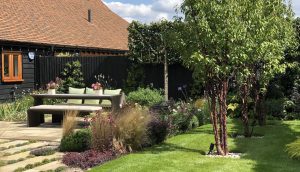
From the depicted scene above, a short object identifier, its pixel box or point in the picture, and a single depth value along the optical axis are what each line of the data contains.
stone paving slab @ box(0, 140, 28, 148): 9.98
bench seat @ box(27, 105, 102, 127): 12.60
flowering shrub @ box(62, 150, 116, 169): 7.95
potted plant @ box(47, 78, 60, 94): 14.38
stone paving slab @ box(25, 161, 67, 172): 7.64
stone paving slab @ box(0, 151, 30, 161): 8.50
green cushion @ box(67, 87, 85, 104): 15.59
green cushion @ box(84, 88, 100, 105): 15.41
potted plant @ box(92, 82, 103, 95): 13.74
